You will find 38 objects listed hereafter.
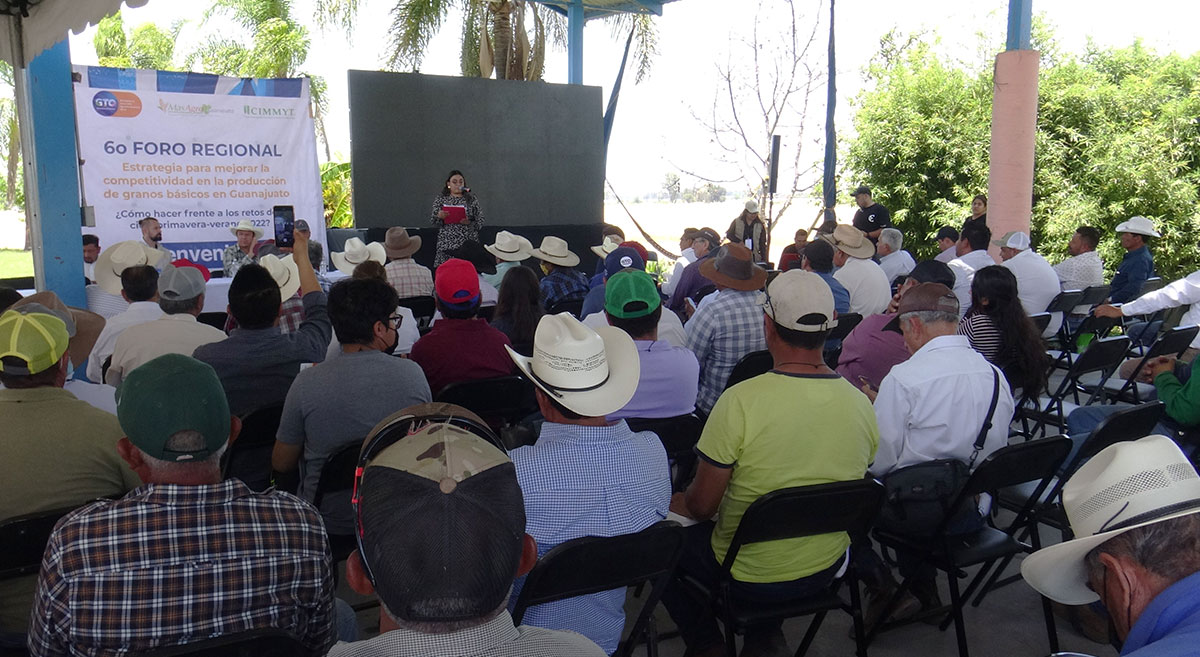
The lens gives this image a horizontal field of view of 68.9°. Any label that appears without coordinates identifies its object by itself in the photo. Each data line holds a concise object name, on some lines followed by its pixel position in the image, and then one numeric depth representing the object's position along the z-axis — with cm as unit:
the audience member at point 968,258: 645
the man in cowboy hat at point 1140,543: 127
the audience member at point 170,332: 359
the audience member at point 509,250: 710
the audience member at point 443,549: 113
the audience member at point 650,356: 331
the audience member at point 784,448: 246
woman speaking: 956
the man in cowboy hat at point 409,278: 605
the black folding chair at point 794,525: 230
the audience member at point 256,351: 339
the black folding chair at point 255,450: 314
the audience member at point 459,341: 379
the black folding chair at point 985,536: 271
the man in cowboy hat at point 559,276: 611
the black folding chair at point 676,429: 319
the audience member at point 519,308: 449
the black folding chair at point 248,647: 154
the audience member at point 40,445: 217
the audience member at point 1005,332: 392
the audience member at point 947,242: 846
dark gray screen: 1114
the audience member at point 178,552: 160
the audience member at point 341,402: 289
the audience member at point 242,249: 801
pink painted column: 959
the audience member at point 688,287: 655
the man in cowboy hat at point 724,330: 418
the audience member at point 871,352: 385
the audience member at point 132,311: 406
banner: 823
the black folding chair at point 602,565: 194
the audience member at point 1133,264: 722
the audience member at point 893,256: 792
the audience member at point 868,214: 1101
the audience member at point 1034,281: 644
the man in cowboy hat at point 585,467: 208
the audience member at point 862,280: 628
